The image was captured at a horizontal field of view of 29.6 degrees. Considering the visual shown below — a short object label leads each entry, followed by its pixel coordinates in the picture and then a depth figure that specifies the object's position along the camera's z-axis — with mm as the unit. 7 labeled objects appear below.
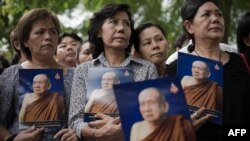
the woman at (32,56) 3133
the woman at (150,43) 3455
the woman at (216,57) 2883
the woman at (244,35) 3379
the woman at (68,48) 5105
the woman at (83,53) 4988
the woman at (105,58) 2877
